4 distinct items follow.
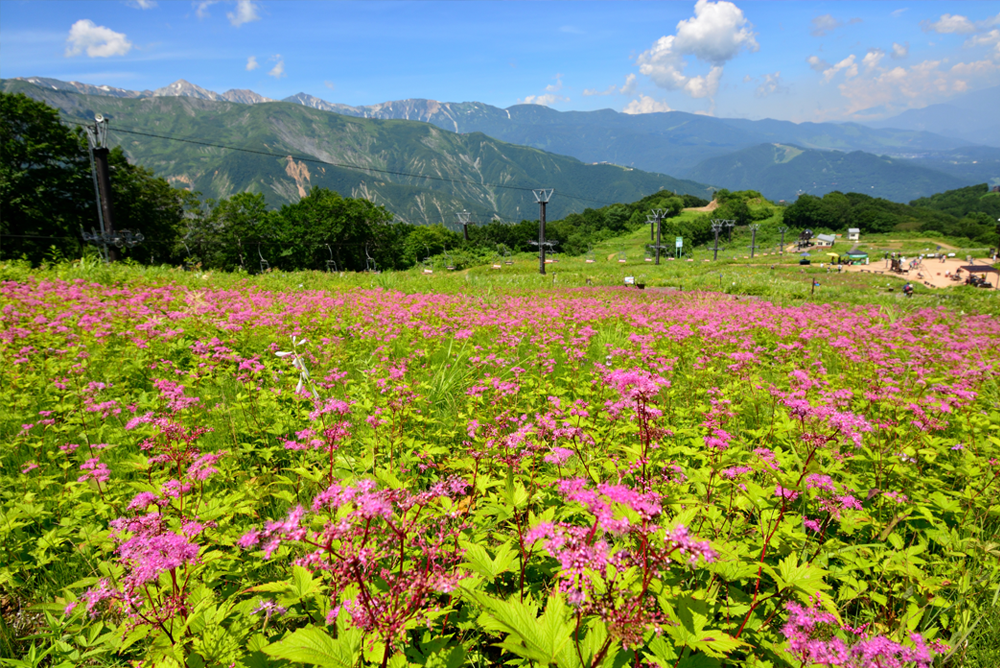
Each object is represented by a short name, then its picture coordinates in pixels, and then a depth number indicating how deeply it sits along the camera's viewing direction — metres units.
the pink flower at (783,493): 2.29
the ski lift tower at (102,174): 20.41
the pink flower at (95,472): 3.09
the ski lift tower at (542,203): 40.59
